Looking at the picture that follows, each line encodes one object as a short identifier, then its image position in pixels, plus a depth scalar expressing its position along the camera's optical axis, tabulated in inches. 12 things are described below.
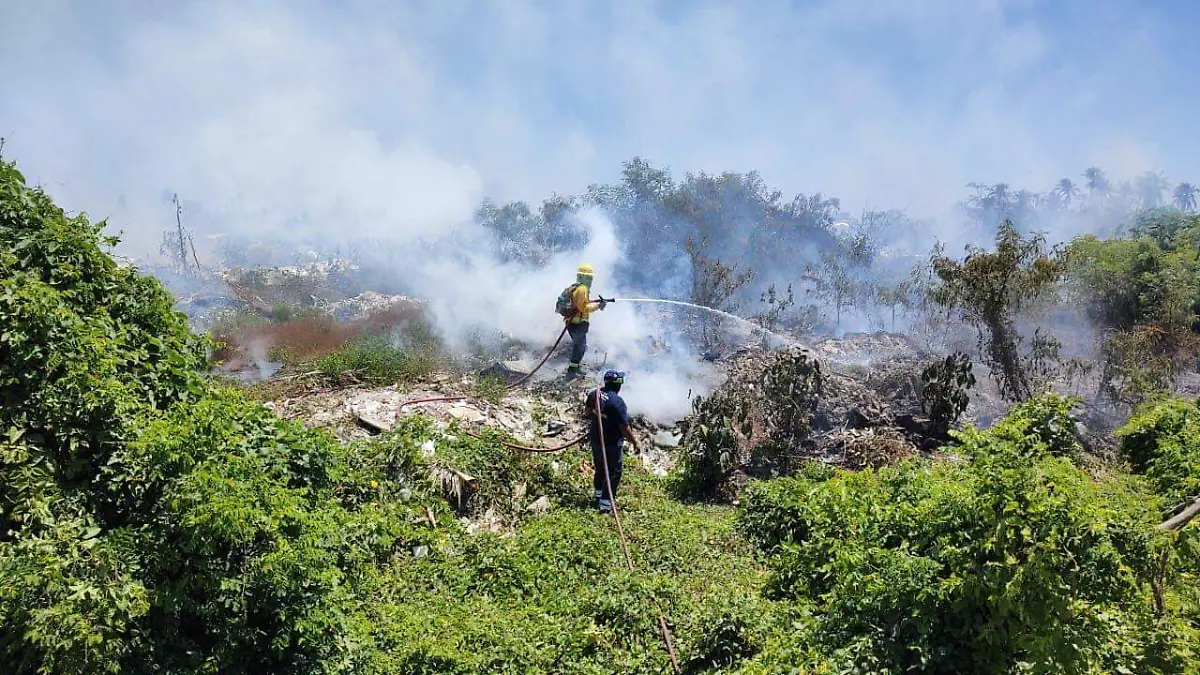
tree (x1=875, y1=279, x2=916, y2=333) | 769.6
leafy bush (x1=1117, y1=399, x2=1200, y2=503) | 260.2
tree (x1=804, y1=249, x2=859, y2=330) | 828.0
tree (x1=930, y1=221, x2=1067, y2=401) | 465.7
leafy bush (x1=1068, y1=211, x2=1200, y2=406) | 516.4
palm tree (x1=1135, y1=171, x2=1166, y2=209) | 1852.4
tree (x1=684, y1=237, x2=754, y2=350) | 687.7
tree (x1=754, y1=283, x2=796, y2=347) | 665.6
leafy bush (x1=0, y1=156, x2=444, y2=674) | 147.0
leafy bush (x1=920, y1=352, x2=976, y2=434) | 410.0
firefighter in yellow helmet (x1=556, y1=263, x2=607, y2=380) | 473.4
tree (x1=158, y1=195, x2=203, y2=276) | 1561.0
